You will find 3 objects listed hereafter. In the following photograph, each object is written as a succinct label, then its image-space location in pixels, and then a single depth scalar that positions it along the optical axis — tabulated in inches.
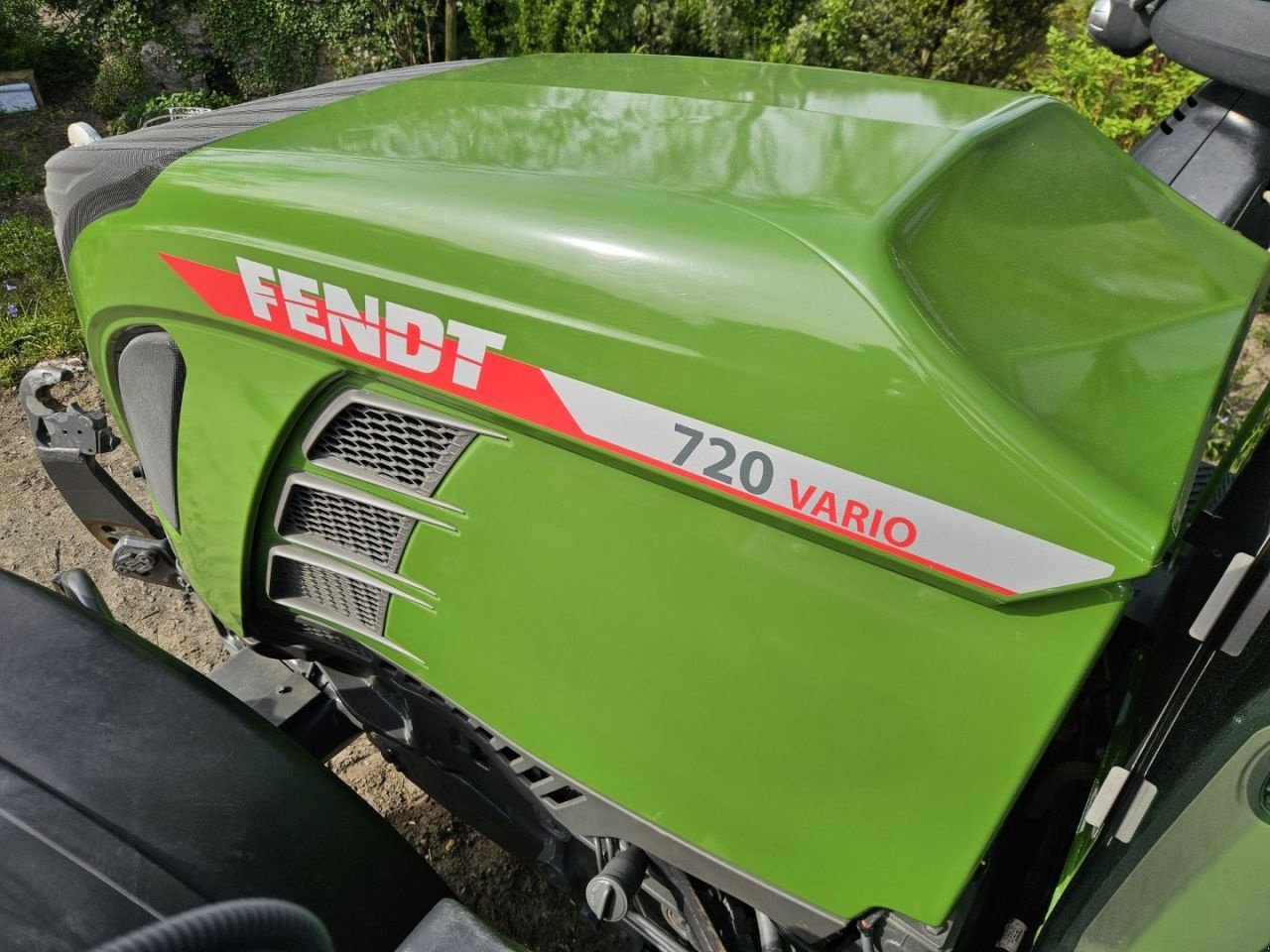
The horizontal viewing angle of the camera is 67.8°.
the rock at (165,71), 261.4
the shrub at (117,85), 249.6
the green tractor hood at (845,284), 33.9
